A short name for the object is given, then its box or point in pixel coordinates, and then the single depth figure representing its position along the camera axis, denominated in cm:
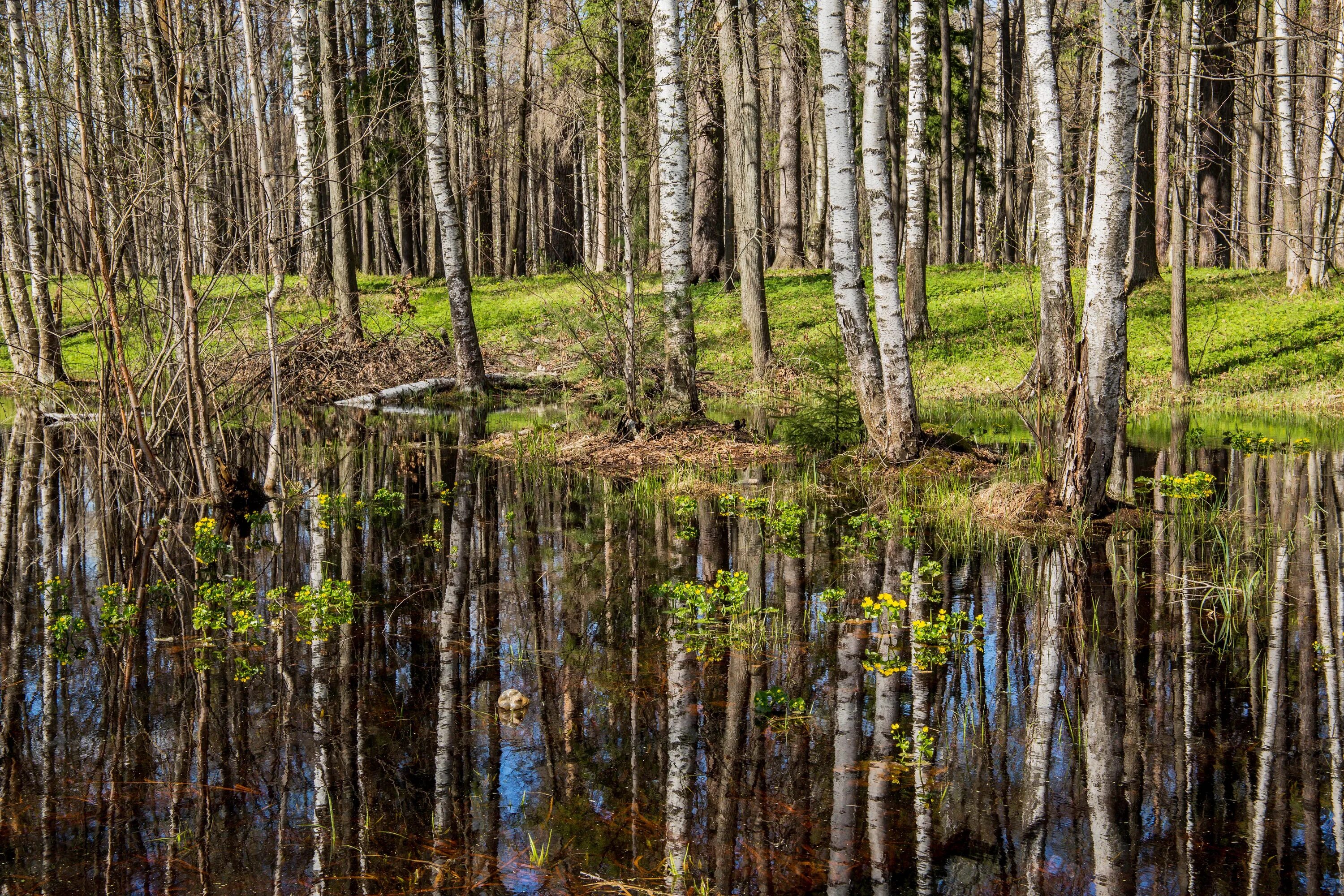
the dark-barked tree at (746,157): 1386
